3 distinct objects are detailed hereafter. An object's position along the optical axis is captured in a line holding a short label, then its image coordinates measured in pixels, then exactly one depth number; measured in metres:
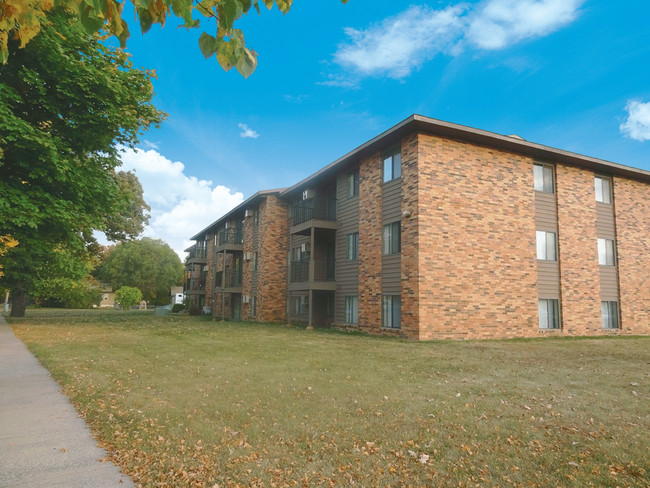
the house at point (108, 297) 76.44
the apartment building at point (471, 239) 15.05
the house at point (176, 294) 66.34
